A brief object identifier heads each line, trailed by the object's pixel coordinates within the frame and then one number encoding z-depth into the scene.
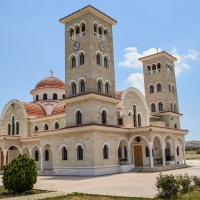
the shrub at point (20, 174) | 12.65
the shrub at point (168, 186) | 10.15
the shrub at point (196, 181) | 12.01
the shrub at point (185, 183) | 10.89
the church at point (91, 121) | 22.59
